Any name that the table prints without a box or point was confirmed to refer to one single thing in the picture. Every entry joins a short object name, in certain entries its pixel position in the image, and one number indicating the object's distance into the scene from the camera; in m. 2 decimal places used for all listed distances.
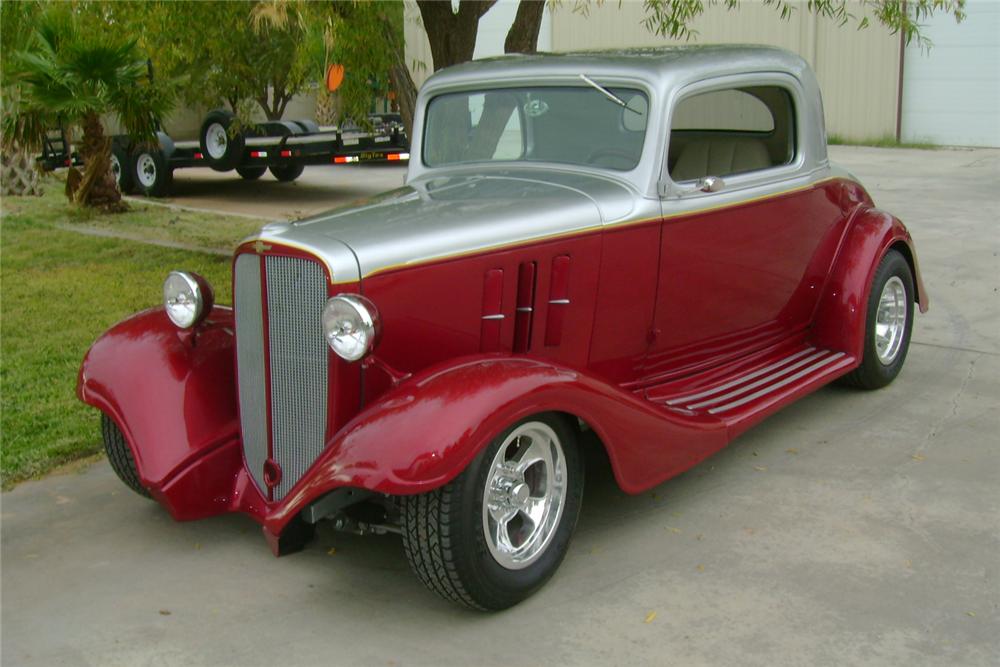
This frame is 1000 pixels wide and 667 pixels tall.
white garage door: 17.66
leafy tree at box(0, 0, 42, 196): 9.92
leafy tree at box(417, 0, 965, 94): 7.68
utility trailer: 14.28
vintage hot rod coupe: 3.47
